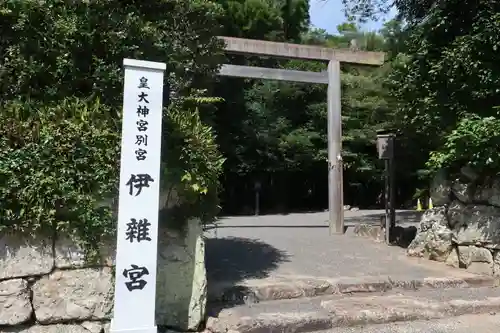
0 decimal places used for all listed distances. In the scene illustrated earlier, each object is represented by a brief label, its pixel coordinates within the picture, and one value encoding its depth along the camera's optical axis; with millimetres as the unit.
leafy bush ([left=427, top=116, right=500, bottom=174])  5688
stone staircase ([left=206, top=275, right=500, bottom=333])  4281
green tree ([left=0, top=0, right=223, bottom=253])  3701
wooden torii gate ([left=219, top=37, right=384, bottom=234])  9336
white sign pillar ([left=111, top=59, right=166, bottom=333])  3467
